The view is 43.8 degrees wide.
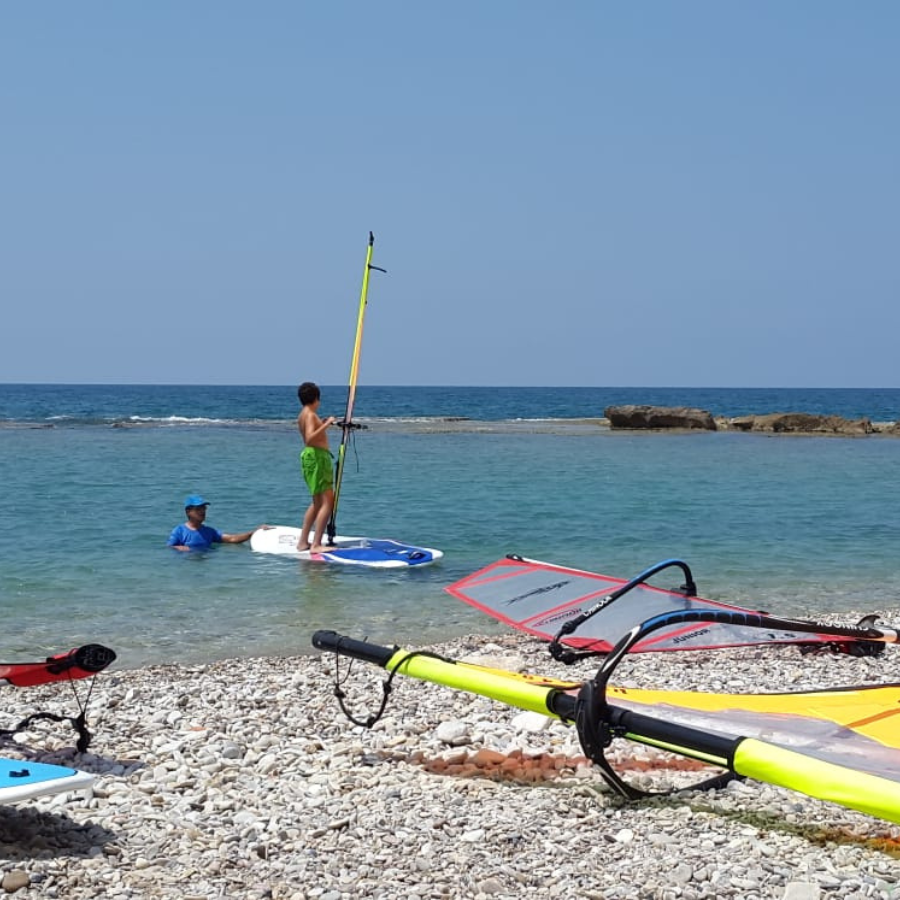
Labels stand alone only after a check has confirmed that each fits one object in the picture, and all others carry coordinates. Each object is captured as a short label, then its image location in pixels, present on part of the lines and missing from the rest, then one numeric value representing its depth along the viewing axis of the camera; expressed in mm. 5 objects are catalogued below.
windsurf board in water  12156
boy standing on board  12461
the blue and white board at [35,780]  4228
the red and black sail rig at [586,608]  7277
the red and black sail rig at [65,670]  5285
